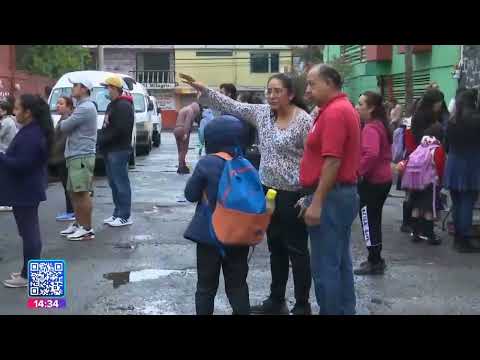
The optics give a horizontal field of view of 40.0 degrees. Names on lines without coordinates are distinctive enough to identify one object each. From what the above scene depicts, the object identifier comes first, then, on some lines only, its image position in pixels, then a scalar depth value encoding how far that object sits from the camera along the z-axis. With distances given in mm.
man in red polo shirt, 4156
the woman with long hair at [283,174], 4867
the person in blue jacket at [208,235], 4281
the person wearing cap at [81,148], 7430
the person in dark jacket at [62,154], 6589
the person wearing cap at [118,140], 8070
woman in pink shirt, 6004
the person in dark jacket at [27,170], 5473
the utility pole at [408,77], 15969
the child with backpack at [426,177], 7566
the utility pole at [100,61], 26697
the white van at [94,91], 15409
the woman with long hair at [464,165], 7039
